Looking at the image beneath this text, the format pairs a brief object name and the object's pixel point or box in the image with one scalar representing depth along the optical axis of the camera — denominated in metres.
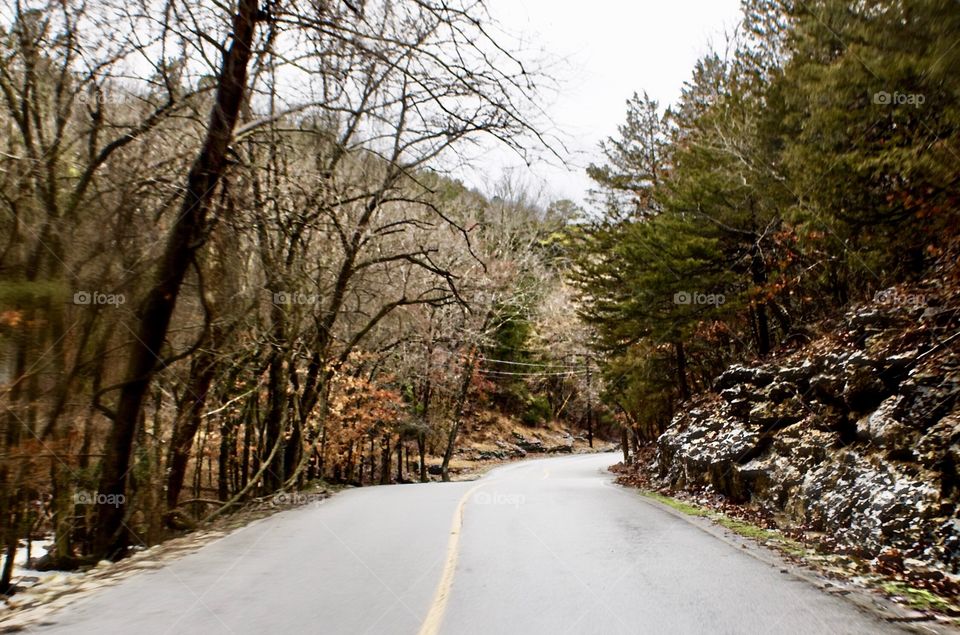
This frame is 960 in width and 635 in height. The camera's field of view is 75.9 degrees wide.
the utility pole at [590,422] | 56.72
